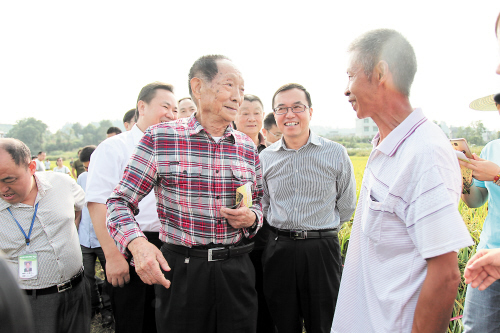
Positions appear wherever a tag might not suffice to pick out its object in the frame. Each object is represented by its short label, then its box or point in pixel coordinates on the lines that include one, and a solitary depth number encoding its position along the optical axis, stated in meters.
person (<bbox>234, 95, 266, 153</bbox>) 3.77
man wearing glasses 2.79
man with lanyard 2.44
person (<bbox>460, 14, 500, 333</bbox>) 2.16
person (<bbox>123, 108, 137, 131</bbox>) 5.36
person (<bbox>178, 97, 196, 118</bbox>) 4.32
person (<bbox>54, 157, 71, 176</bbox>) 14.36
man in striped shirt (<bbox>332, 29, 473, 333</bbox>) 1.17
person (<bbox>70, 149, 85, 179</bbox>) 8.55
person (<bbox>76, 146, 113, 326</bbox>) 4.22
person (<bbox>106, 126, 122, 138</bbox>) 6.91
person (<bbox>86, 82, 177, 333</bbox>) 2.40
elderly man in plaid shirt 1.92
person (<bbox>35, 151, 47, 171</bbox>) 15.26
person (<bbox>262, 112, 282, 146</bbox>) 4.62
